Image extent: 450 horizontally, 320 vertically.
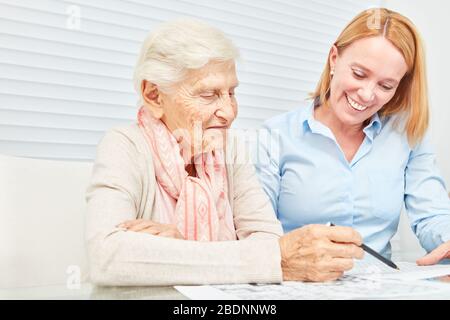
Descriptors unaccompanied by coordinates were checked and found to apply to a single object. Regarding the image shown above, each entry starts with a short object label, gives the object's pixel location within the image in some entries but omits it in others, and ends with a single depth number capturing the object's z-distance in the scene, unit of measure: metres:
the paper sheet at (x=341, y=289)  0.75
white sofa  1.19
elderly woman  0.96
